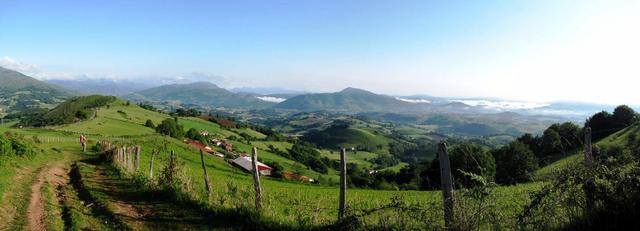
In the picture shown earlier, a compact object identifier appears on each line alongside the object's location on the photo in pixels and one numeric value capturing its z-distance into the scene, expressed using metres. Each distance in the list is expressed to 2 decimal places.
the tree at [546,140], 62.52
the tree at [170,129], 89.72
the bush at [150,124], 98.11
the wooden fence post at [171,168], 15.27
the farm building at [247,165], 63.61
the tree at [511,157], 47.90
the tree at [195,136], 96.21
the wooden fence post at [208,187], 13.25
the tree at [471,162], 41.31
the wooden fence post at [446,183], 7.71
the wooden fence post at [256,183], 11.09
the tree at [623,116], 72.43
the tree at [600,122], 76.75
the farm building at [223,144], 95.83
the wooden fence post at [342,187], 9.62
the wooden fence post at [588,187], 6.88
